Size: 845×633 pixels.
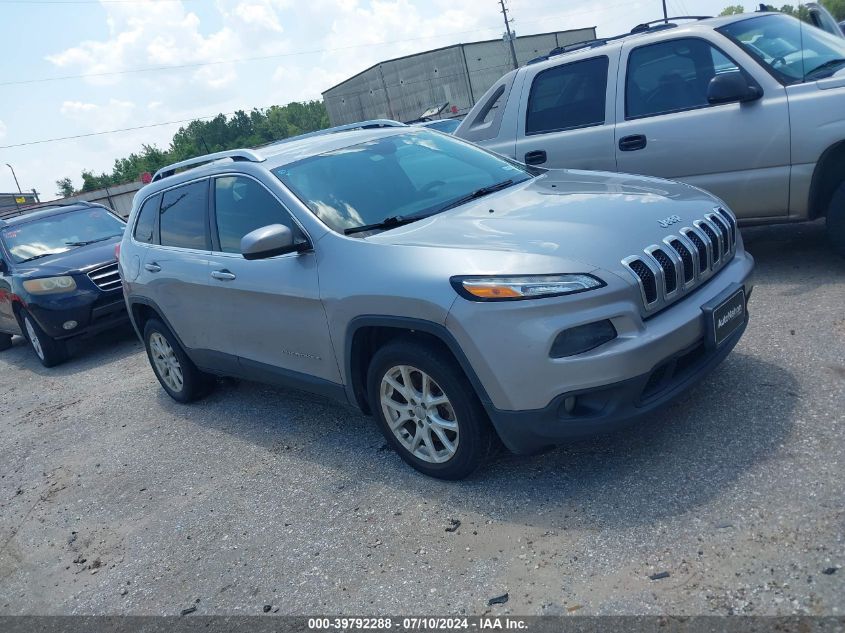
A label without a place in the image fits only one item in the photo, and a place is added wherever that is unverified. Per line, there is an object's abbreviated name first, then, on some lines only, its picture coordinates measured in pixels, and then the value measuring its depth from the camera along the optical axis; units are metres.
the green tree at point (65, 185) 99.54
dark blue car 8.54
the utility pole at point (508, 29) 62.49
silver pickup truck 5.25
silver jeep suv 3.17
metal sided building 68.00
